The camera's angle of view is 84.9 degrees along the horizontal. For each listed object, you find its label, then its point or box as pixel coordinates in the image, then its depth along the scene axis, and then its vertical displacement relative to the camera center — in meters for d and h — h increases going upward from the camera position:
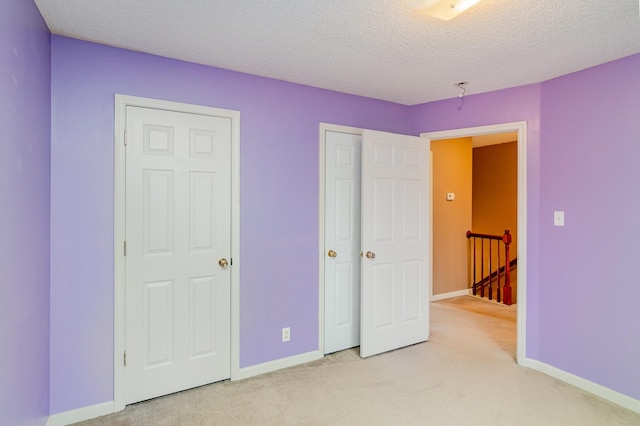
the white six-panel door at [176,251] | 2.37 -0.29
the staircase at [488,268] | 4.72 -0.90
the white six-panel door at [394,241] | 3.11 -0.29
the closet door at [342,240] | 3.16 -0.28
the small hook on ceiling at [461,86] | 2.93 +1.08
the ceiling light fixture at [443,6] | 1.64 +0.98
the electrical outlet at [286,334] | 2.92 -1.04
